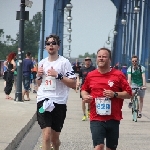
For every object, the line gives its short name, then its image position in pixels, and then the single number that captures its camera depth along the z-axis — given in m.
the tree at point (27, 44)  130.81
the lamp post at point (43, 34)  36.95
